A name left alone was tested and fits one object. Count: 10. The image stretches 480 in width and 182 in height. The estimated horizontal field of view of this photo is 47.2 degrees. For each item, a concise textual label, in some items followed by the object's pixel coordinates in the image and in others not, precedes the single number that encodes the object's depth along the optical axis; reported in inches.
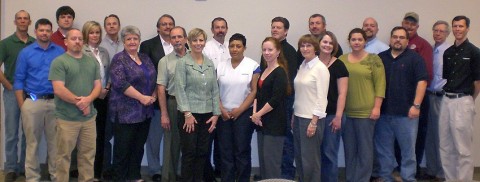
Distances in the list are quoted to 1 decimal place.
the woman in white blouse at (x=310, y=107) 177.8
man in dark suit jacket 209.6
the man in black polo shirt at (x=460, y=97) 203.8
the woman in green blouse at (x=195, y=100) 180.1
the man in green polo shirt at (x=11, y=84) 209.3
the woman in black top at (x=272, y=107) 179.0
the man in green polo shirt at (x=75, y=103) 176.4
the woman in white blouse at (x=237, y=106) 185.6
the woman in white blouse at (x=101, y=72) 198.2
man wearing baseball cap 223.0
